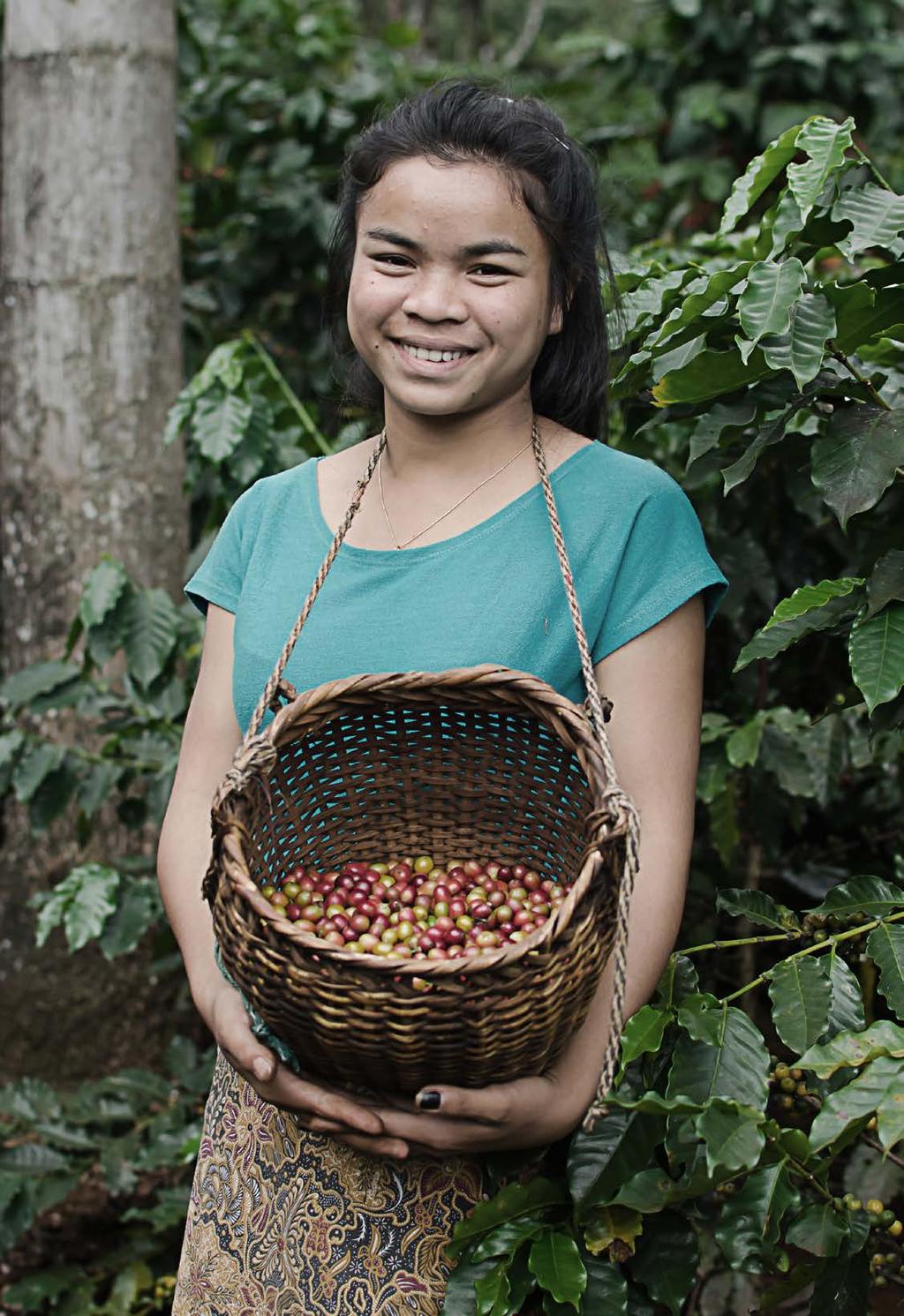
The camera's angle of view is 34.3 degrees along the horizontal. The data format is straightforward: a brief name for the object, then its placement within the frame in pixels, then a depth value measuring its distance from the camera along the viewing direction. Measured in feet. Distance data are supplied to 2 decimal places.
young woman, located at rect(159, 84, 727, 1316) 4.77
